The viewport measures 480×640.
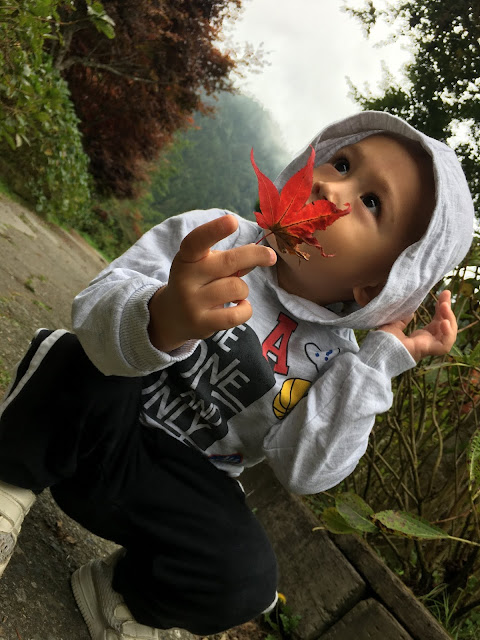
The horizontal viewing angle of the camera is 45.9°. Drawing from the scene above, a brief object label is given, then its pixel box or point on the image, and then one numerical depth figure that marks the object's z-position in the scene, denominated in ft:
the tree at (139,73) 20.35
